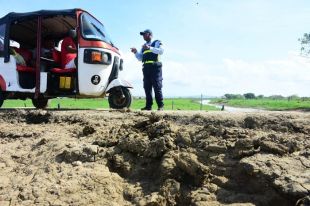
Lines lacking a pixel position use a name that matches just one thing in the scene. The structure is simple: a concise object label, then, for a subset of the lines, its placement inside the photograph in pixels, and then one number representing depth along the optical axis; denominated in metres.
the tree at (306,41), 15.52
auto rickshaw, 4.58
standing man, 4.86
